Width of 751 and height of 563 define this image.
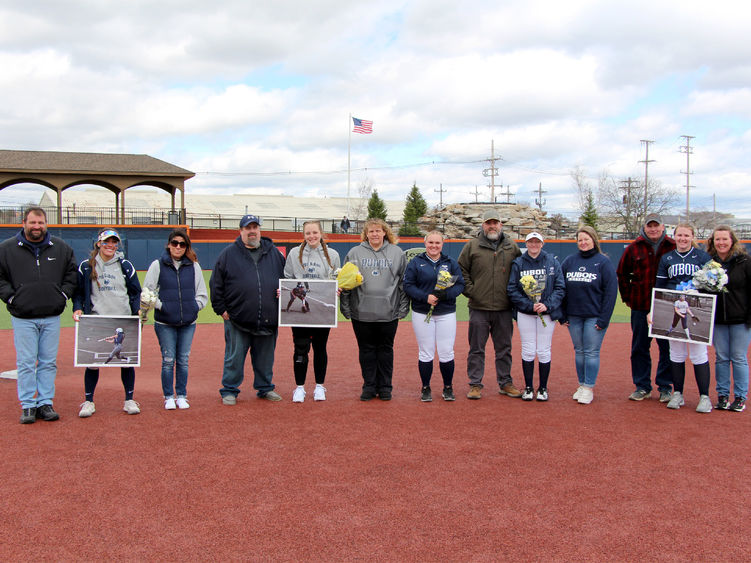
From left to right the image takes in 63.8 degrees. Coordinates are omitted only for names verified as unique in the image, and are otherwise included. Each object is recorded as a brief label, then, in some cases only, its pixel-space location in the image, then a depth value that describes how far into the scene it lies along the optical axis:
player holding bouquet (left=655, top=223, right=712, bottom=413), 6.18
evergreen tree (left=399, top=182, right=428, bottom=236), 53.34
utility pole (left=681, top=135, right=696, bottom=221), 64.81
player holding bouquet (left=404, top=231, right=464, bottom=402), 6.46
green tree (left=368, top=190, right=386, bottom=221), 51.97
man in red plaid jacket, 6.78
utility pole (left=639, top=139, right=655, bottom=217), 57.11
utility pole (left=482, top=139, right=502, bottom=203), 62.12
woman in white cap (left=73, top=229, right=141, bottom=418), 5.88
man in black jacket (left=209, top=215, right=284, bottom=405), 6.37
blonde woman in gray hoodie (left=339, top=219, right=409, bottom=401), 6.52
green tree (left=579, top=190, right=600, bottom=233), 53.50
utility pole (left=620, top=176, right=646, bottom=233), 56.62
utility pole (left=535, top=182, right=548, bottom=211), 74.05
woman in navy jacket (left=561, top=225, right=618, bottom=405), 6.50
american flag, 39.09
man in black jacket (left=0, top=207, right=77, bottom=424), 5.59
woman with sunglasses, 6.09
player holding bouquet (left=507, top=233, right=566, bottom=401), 6.55
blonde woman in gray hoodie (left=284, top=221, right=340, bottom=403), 6.59
